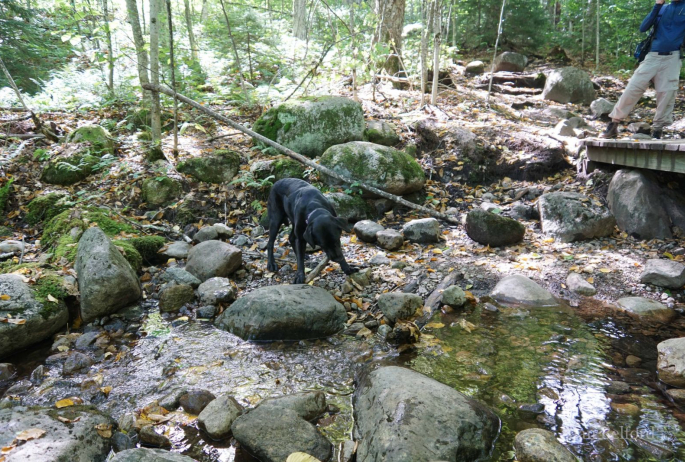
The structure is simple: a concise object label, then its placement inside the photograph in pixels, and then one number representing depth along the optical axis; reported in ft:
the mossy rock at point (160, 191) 24.68
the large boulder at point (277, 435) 8.82
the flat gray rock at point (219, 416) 9.50
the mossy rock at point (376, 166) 24.94
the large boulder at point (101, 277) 14.80
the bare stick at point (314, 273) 17.09
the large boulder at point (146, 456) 7.74
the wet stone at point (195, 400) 10.44
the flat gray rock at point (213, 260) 18.15
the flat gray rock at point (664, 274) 15.85
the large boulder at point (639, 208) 19.58
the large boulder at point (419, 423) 8.23
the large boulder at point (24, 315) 12.65
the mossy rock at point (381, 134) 30.55
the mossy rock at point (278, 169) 26.50
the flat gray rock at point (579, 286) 16.43
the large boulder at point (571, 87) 41.32
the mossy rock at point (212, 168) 26.53
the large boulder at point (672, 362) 10.64
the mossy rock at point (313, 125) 28.94
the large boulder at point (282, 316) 14.02
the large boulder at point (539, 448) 8.08
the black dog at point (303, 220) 15.64
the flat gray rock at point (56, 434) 8.16
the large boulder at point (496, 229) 20.48
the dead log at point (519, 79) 46.11
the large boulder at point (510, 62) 50.14
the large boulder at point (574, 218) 20.16
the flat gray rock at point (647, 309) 14.39
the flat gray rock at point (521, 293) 16.03
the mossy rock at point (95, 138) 28.35
